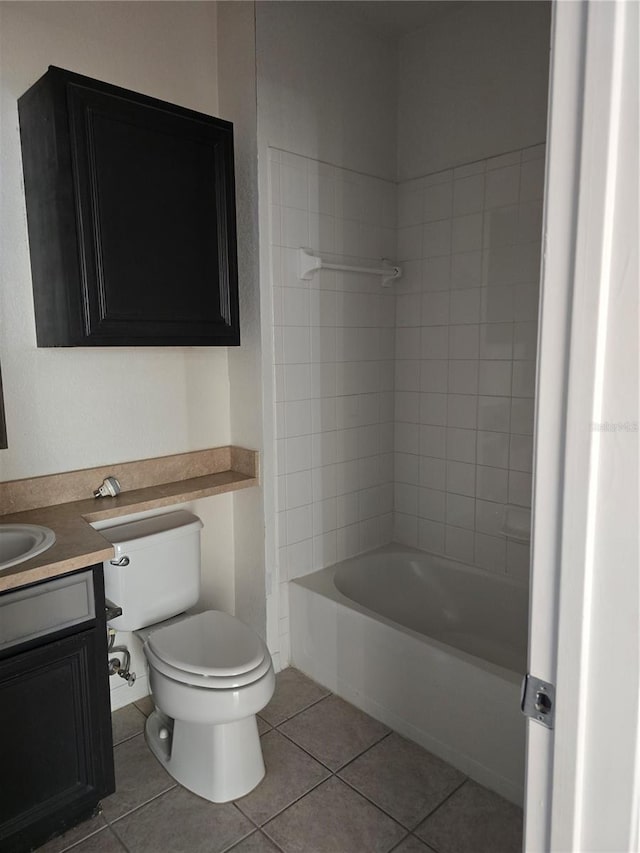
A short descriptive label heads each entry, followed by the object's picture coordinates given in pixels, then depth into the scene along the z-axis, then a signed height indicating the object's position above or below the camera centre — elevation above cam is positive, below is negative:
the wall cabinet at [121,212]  1.78 +0.43
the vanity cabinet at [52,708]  1.57 -0.98
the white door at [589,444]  0.60 -0.11
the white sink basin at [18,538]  1.79 -0.56
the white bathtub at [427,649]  1.90 -1.16
